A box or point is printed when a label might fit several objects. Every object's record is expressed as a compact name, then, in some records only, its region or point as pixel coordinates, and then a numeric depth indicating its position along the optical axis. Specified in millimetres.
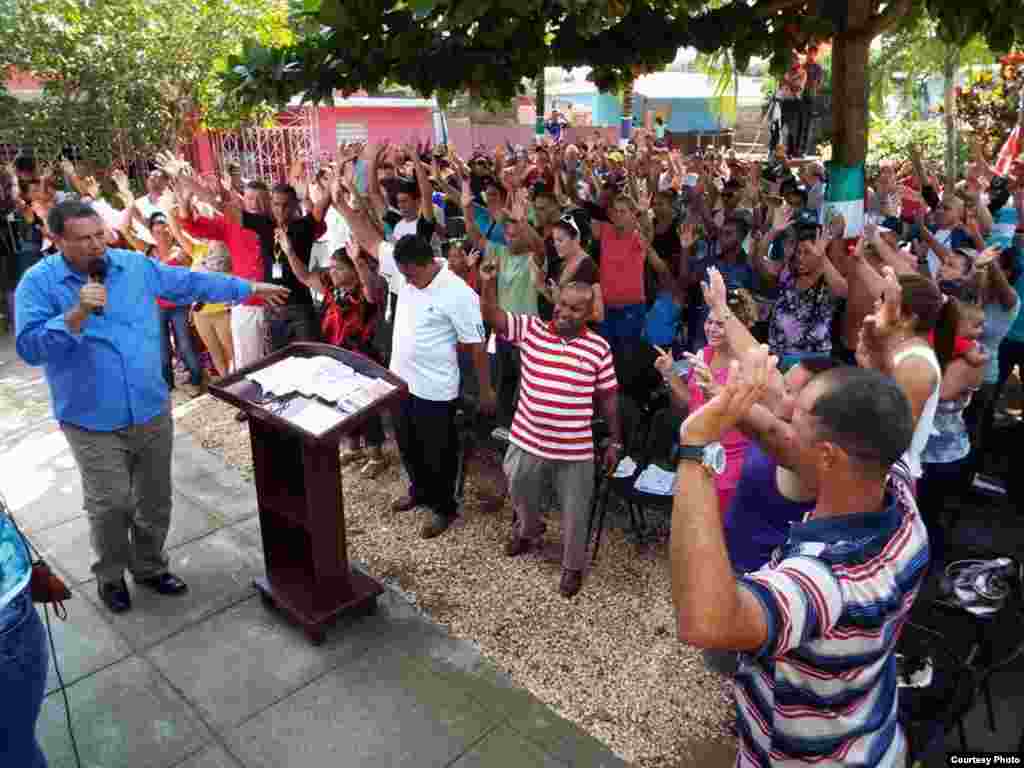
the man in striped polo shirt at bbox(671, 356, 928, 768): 1487
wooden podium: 3506
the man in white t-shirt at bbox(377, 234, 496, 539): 4406
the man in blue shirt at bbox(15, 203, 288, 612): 3520
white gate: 14562
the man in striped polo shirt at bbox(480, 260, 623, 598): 3928
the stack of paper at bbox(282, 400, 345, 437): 3336
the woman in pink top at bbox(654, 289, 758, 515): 3244
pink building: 14672
